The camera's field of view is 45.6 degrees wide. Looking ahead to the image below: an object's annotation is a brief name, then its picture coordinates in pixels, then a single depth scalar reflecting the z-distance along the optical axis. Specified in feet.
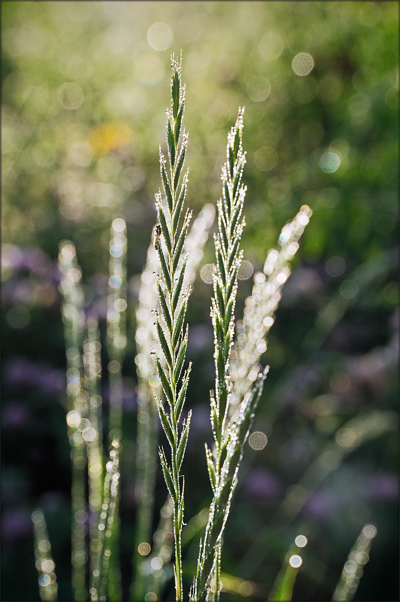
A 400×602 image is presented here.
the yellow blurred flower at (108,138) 7.25
